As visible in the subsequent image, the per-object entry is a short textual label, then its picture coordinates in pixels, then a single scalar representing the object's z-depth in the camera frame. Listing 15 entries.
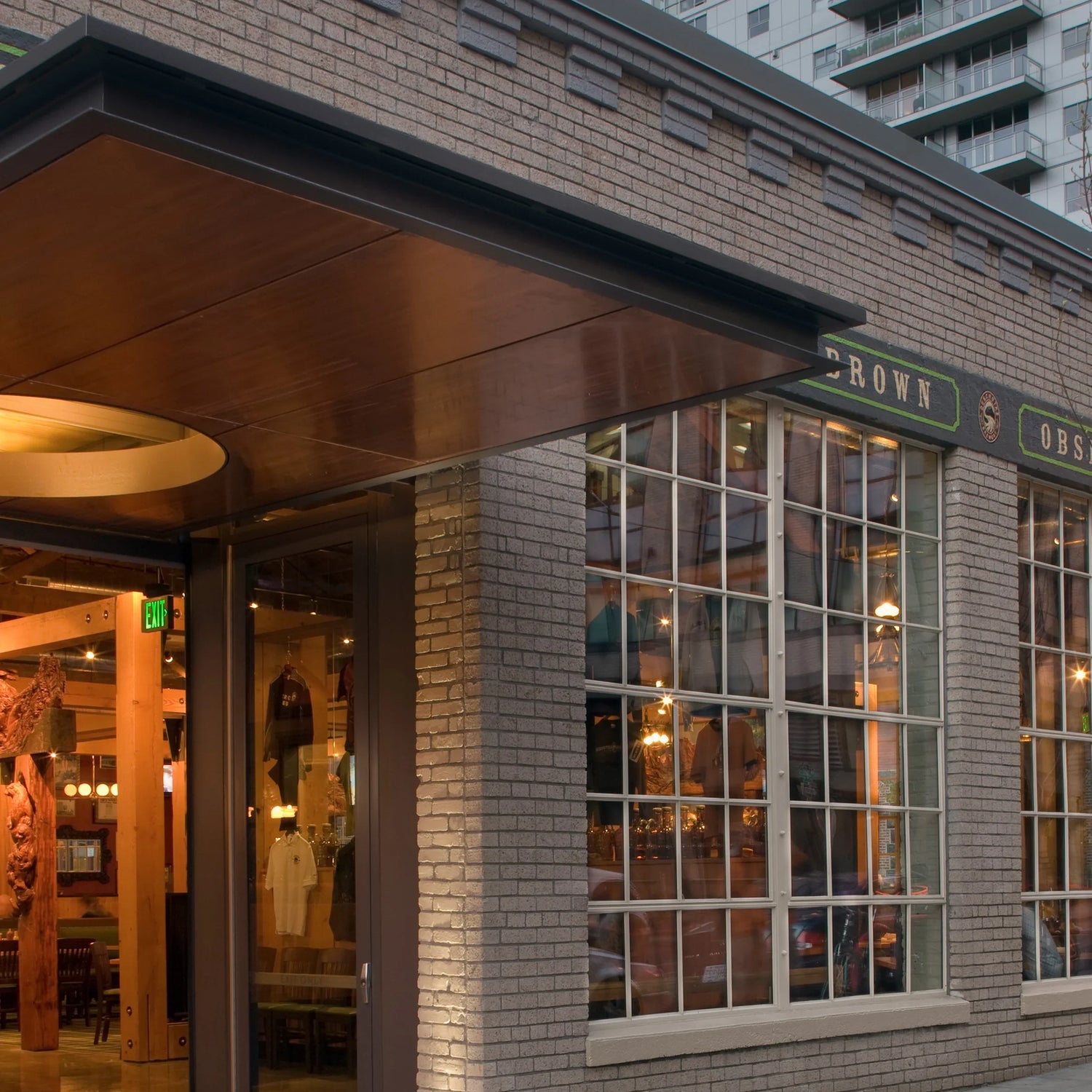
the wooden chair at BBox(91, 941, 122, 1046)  13.82
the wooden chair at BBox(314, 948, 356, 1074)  7.73
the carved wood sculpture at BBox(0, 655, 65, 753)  13.11
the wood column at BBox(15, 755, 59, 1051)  13.61
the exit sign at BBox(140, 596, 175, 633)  9.25
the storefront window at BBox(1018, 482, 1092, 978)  11.26
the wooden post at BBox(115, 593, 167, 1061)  12.15
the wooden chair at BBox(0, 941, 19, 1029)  15.20
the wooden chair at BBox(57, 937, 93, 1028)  15.30
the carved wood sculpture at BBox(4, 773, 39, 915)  13.84
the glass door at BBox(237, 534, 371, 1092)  7.84
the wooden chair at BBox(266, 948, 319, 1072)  7.93
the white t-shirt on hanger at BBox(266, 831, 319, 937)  8.07
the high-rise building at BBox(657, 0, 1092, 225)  56.94
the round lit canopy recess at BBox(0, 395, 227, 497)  7.34
